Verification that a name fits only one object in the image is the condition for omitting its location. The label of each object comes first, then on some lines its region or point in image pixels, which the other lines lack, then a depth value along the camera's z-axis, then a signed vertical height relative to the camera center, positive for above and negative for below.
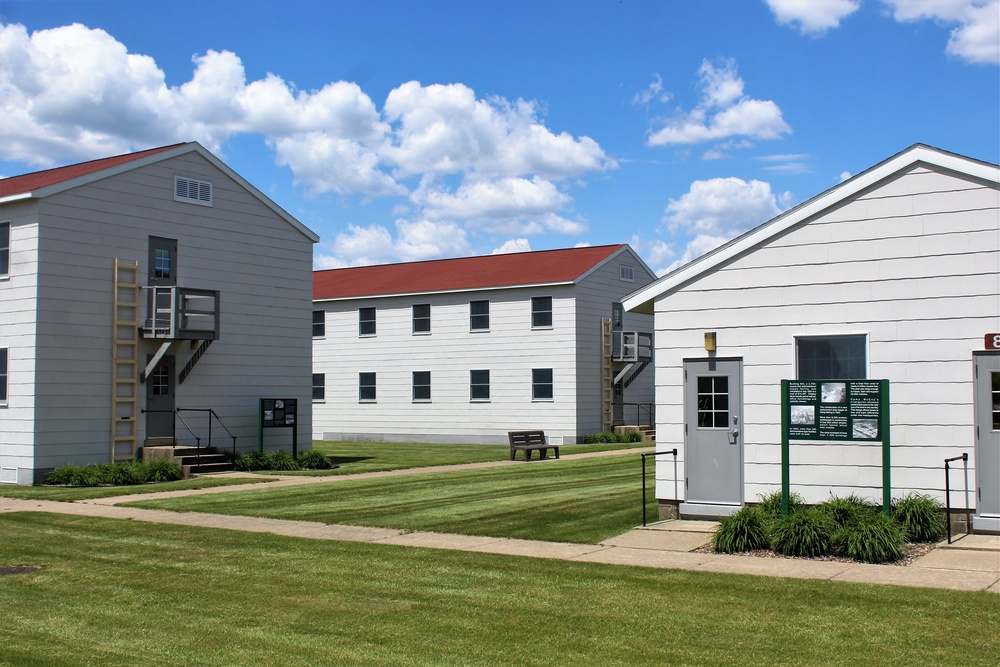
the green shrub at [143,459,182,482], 21.84 -1.73
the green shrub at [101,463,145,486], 21.09 -1.75
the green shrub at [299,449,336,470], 25.09 -1.75
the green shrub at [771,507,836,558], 11.36 -1.64
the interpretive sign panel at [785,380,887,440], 12.27 -0.24
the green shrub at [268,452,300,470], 24.73 -1.75
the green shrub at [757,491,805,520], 12.61 -1.47
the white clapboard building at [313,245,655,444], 36.19 +1.50
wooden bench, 27.92 -1.46
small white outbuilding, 12.45 +0.71
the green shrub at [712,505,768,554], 11.65 -1.67
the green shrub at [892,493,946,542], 12.16 -1.55
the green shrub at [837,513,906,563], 10.93 -1.64
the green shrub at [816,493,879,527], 11.75 -1.44
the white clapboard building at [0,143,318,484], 21.41 +1.90
